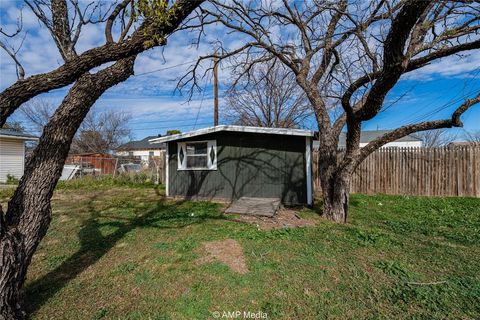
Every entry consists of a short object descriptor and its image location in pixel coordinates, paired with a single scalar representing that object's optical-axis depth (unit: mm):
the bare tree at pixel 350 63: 3291
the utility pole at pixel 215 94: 12288
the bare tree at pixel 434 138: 32516
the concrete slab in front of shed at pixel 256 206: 6242
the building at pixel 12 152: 12711
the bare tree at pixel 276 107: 17312
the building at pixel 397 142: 30205
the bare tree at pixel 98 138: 29406
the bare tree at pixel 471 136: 33088
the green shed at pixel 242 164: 7836
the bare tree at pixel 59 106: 2270
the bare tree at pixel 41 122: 27641
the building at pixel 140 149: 37434
